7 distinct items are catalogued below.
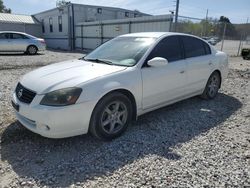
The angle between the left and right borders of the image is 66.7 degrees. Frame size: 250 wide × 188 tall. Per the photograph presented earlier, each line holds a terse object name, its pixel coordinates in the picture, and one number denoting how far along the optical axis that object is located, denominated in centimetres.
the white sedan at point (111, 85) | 251
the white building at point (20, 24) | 2285
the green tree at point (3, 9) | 4783
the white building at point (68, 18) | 1965
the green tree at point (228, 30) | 1416
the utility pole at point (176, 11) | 1070
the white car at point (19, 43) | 1238
